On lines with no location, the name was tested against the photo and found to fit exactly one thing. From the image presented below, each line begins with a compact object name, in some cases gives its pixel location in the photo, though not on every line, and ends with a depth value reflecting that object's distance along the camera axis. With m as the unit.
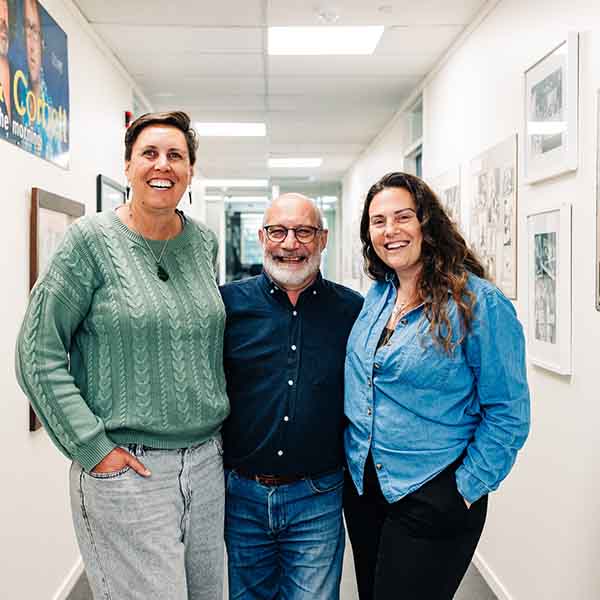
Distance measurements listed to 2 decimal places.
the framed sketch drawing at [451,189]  3.57
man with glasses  1.68
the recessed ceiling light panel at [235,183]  9.82
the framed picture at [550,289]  2.15
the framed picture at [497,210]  2.69
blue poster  2.19
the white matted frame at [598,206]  1.91
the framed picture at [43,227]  2.42
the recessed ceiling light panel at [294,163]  8.20
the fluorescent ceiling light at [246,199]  12.15
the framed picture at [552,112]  2.06
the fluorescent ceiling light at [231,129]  5.95
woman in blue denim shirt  1.51
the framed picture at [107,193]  3.42
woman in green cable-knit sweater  1.38
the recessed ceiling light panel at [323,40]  3.51
